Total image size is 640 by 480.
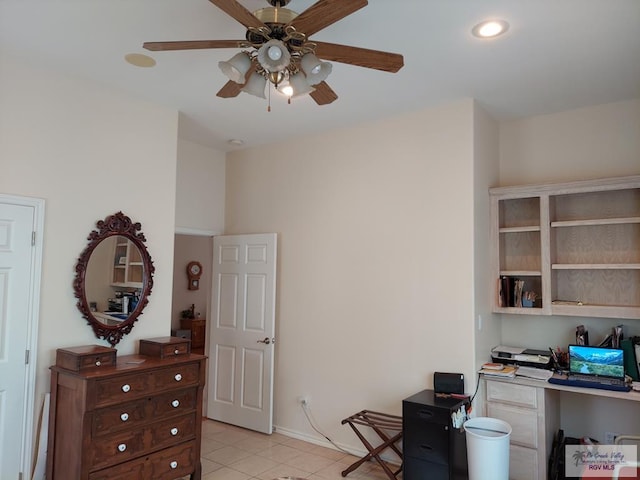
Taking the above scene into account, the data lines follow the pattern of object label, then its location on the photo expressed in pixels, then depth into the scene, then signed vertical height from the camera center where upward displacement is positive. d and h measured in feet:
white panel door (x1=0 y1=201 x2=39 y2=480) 9.46 -1.32
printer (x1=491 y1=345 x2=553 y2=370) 11.65 -2.00
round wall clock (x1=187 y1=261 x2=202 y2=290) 28.48 +0.03
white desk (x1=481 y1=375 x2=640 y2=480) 10.86 -3.32
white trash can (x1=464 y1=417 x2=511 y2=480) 9.63 -3.74
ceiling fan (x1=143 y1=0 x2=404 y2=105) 6.26 +3.42
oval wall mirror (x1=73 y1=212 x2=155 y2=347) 10.78 -0.10
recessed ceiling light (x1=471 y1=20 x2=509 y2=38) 8.23 +4.58
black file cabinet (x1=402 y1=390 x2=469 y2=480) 10.15 -3.69
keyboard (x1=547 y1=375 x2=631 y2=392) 10.26 -2.35
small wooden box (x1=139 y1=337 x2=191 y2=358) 10.93 -1.77
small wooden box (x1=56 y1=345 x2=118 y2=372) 9.39 -1.77
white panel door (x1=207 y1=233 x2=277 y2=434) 15.19 -1.92
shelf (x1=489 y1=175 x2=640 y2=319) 11.39 +0.95
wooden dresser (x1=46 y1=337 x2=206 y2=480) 9.16 -3.12
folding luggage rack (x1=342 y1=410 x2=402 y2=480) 11.59 -4.04
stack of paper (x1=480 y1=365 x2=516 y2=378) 11.25 -2.29
